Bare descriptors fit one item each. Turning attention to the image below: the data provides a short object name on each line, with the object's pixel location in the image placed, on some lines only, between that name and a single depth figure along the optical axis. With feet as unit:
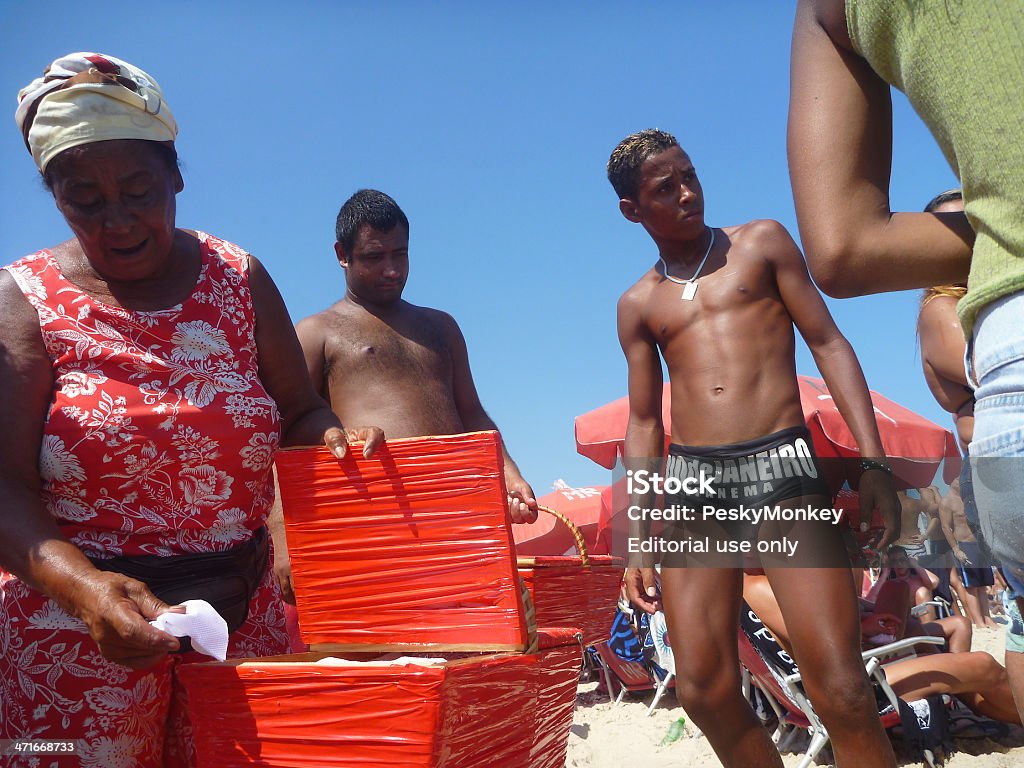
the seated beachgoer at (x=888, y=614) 17.52
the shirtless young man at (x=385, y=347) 12.46
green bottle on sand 19.63
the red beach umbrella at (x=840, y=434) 25.70
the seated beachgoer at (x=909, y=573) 17.70
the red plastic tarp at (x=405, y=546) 6.01
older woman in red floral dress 5.96
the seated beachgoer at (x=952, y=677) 16.51
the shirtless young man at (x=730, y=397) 9.66
